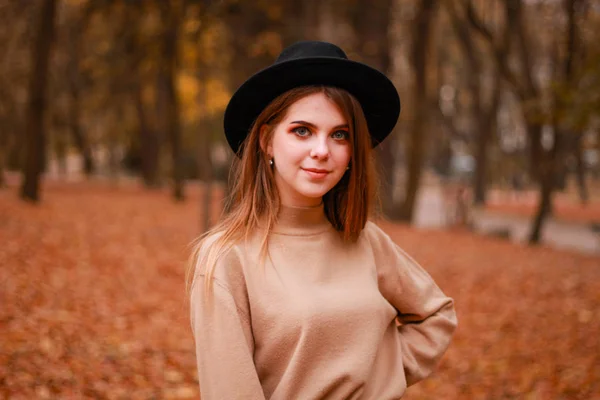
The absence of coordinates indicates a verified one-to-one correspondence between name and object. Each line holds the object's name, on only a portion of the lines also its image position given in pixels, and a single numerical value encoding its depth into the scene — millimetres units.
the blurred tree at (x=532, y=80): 11844
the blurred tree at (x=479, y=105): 17422
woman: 1865
